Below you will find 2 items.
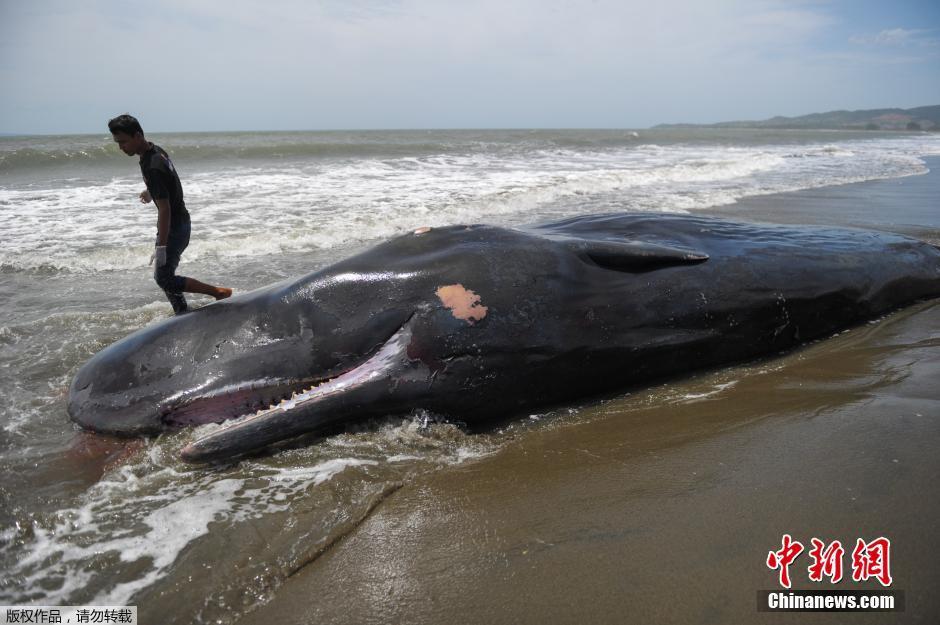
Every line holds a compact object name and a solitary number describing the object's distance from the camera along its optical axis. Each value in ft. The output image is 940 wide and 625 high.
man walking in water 15.87
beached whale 12.01
